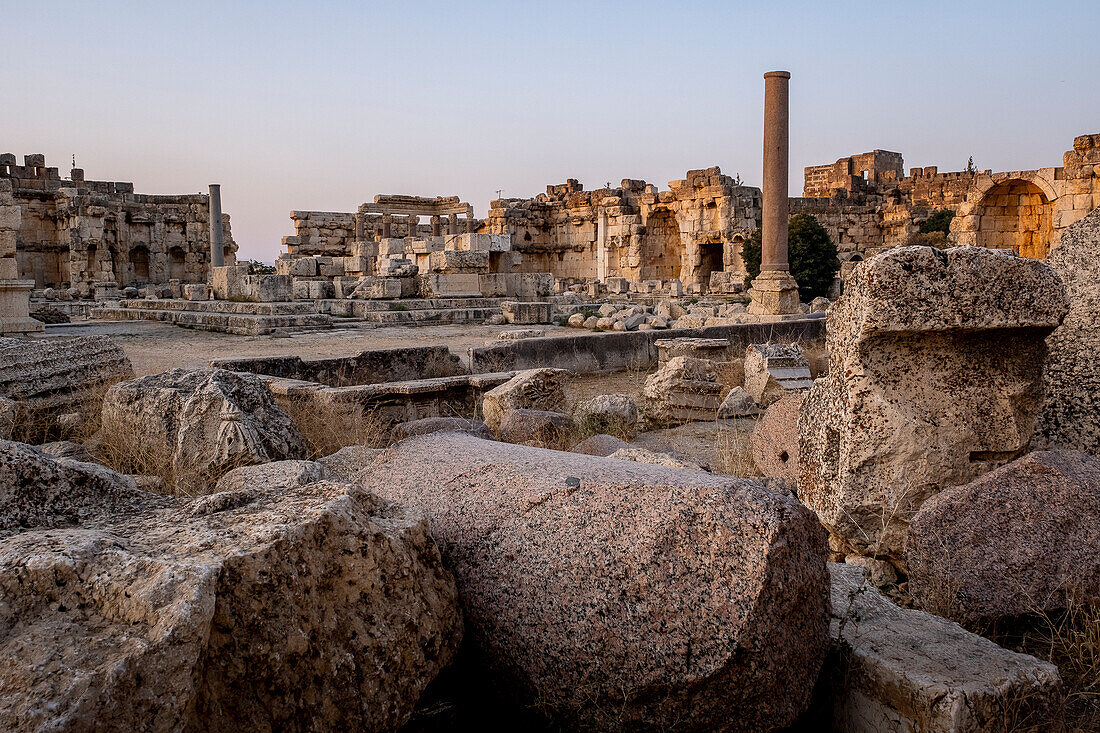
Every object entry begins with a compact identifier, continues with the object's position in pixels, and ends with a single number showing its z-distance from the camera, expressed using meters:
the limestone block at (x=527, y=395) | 5.57
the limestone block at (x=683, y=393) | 6.62
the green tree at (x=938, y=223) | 27.40
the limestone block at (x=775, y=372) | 6.89
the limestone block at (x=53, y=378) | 4.75
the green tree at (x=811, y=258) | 20.02
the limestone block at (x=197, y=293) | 16.45
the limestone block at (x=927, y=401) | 2.71
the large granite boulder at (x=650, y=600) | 1.63
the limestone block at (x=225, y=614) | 1.27
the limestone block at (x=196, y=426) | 3.59
